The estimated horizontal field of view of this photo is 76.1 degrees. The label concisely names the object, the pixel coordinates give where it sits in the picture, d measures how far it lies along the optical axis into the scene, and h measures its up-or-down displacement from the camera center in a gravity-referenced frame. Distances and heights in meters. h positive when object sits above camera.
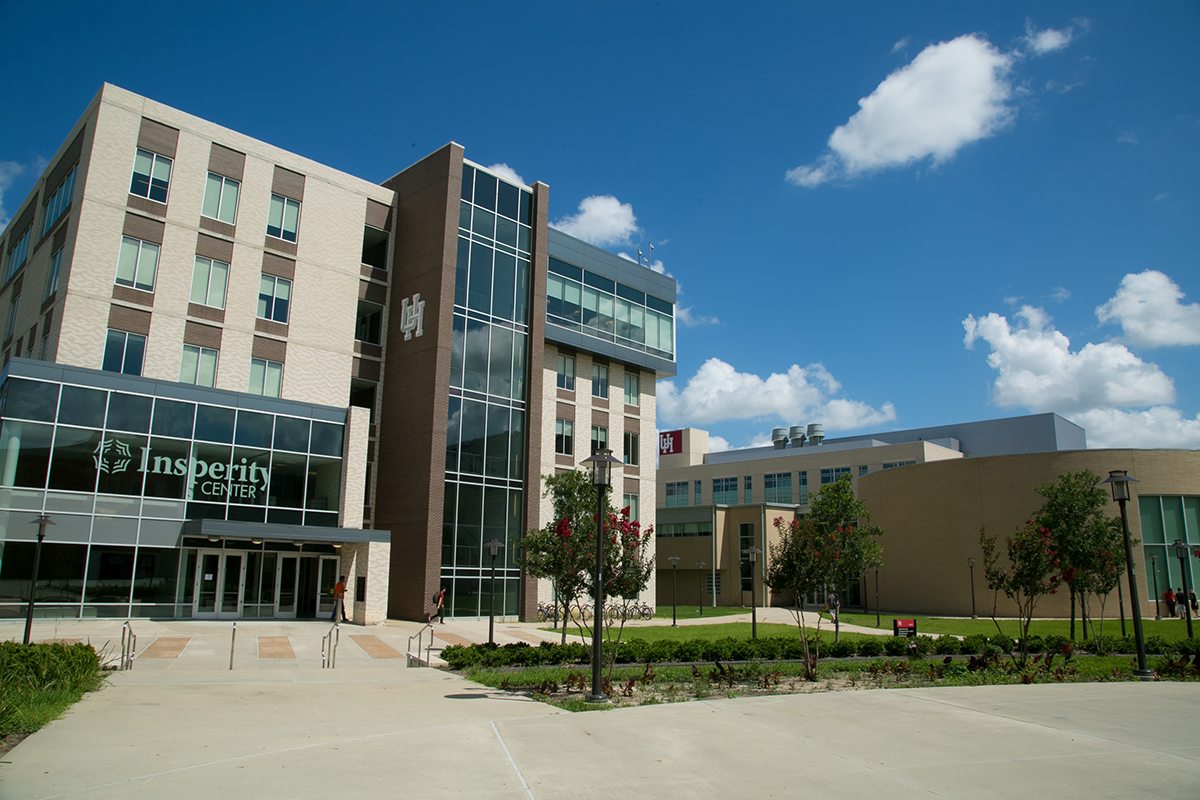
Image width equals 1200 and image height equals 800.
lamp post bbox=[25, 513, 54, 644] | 20.05 +0.45
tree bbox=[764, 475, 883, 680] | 17.34 +0.09
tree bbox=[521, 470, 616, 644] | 16.19 +0.22
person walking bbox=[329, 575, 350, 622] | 28.23 -1.81
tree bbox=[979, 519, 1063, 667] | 19.11 -0.04
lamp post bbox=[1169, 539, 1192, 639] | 30.46 +0.60
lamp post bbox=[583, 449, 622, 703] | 12.75 -0.16
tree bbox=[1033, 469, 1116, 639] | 24.78 +1.14
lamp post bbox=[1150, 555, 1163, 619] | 40.73 -0.44
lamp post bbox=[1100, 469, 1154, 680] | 17.31 -0.03
